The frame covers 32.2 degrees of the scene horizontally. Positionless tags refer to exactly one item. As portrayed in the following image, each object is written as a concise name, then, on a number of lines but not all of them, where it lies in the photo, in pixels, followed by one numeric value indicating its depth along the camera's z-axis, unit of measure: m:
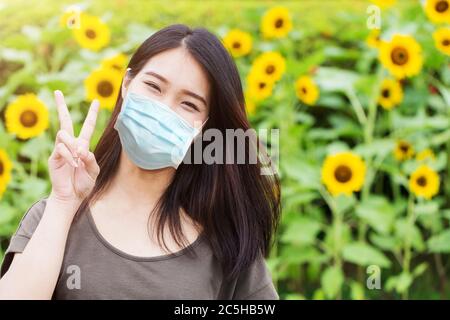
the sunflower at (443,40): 3.07
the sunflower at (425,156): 3.21
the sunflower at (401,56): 3.12
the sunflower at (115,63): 2.95
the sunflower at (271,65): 3.17
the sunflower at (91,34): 3.03
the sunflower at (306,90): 3.25
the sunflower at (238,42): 3.34
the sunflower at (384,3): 3.18
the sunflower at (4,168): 2.83
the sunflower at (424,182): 3.06
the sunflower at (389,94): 3.34
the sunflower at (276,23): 3.31
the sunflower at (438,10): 3.11
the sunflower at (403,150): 3.26
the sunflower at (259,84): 3.18
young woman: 1.65
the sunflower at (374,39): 3.33
